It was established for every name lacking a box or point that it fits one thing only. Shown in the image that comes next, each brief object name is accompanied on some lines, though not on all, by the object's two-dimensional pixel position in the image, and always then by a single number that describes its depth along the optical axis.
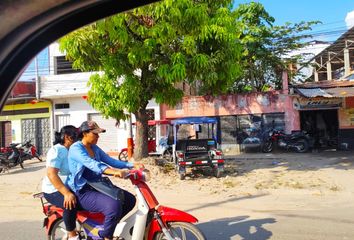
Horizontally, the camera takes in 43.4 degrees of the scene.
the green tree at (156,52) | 11.09
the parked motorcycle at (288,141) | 20.41
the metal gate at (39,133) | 24.52
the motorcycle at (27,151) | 18.72
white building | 23.08
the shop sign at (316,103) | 21.28
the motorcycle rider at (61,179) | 5.07
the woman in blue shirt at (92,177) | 4.94
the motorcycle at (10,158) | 17.55
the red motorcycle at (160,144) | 17.35
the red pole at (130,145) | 16.53
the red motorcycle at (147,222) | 4.94
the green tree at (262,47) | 22.86
